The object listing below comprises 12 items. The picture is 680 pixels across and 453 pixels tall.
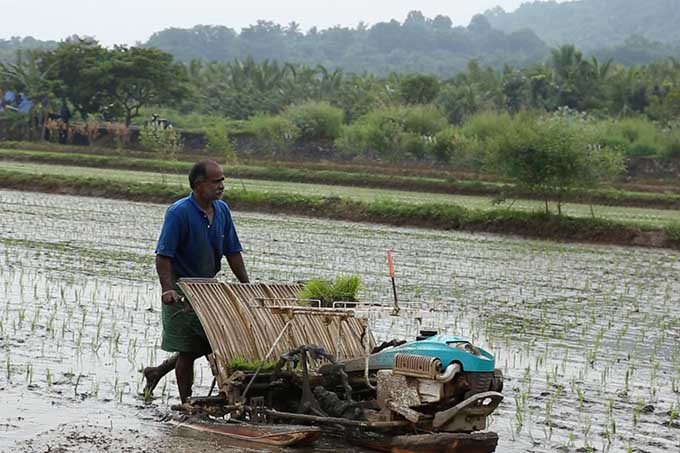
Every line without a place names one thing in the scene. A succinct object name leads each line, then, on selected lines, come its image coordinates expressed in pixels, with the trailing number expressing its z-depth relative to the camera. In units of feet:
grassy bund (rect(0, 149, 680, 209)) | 96.84
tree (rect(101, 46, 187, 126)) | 155.84
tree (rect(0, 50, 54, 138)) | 149.48
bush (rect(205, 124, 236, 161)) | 115.03
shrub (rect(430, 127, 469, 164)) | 125.90
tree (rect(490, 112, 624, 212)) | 76.33
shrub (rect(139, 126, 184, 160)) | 109.82
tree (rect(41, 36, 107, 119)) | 156.04
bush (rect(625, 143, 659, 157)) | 130.24
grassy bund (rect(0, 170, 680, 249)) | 72.13
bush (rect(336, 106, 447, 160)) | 133.69
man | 20.79
